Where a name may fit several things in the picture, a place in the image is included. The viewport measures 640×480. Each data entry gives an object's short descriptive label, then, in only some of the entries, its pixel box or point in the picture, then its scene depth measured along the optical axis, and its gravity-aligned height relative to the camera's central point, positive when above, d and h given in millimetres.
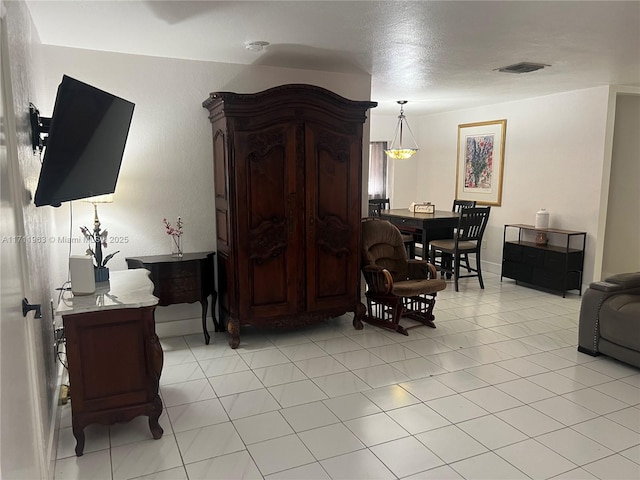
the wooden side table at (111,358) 2357 -922
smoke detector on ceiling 3379 +981
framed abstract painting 6422 +268
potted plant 2885 -489
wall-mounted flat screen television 1876 +169
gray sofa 3330 -1021
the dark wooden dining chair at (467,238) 5625 -703
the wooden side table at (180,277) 3621 -760
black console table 5316 -934
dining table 6012 -563
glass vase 3940 -544
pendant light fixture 7883 +708
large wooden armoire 3637 -174
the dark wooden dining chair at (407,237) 6148 -740
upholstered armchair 4168 -926
